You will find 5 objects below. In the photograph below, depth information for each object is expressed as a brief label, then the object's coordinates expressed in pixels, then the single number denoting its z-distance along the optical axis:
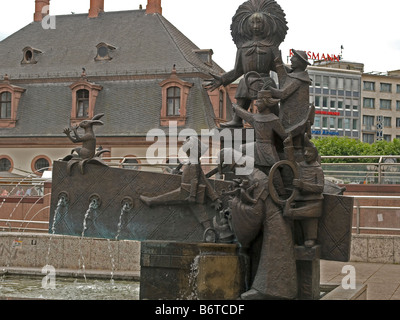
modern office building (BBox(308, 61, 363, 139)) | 82.25
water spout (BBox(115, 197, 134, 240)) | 9.69
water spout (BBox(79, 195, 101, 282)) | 9.95
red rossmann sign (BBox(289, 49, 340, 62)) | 90.75
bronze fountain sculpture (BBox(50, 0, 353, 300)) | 7.69
